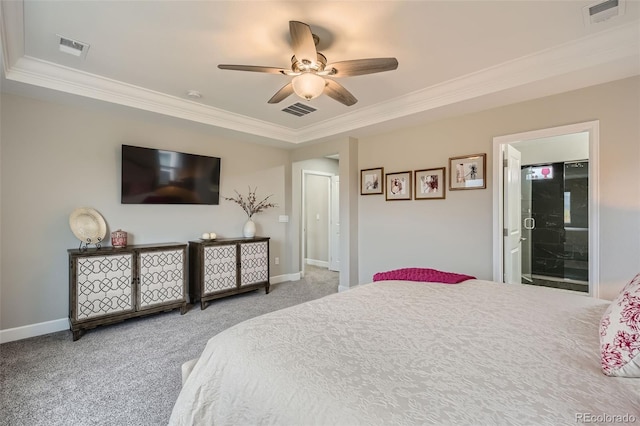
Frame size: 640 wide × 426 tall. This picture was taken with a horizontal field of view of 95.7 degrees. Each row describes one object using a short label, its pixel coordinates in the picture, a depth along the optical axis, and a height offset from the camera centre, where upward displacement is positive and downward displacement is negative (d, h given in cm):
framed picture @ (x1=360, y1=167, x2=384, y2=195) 429 +48
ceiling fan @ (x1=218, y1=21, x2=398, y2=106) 195 +106
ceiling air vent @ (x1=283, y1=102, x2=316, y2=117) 362 +134
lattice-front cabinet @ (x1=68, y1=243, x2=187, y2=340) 289 -77
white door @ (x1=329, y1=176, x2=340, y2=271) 641 -35
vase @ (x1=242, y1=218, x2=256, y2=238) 457 -27
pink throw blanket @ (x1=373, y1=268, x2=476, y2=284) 226 -52
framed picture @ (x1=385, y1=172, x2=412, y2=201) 399 +38
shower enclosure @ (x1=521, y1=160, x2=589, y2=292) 491 -21
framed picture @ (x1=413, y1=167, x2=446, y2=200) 366 +38
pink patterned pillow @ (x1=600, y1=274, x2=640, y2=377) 96 -45
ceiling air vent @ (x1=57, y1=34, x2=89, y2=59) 231 +136
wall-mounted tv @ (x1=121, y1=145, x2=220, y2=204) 351 +47
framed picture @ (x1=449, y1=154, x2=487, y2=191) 332 +48
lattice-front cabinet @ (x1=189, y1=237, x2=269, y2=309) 384 -78
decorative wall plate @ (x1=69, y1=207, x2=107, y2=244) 310 -14
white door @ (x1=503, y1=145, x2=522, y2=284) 321 -4
